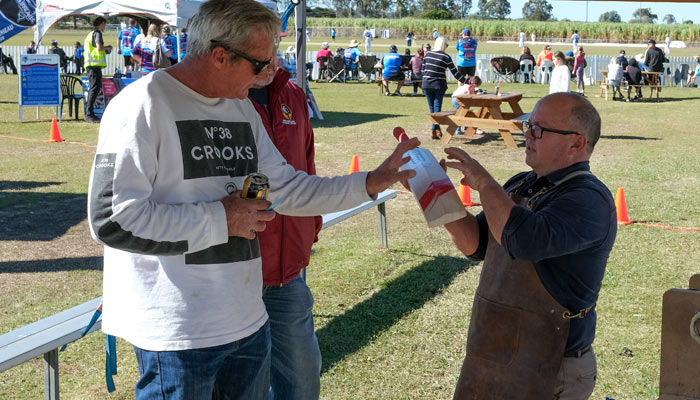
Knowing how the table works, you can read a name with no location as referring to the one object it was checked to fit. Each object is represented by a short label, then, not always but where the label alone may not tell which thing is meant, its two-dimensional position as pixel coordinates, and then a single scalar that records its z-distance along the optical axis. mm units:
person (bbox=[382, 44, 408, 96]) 25266
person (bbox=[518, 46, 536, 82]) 29295
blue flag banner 10070
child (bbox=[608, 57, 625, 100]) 23641
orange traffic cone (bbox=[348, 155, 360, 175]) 9617
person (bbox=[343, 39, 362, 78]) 32031
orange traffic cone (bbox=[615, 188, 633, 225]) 7980
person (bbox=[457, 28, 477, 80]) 19672
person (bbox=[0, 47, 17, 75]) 32488
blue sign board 15859
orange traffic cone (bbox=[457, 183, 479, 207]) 8727
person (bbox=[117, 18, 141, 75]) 23461
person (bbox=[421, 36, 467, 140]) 14242
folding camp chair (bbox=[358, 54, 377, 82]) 31906
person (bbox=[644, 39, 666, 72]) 25594
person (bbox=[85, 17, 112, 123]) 15633
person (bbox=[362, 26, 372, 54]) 43500
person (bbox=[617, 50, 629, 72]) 24406
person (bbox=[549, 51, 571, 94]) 15844
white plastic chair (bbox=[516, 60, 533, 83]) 30141
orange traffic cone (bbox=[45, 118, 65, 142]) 13422
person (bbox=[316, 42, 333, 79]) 30812
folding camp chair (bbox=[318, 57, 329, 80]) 31266
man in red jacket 3006
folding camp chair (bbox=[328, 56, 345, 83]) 31266
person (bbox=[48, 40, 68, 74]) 32097
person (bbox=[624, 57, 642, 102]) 24406
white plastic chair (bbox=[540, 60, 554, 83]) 29686
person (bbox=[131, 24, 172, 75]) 16609
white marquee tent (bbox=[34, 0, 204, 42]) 13555
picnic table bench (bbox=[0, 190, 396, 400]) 3057
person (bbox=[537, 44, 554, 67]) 28800
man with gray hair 1951
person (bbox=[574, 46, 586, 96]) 25511
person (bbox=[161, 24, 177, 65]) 16823
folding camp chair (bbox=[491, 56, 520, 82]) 30581
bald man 2447
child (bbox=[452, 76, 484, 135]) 14828
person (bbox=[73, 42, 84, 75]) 33125
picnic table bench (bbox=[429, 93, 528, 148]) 13625
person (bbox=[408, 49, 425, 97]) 25969
